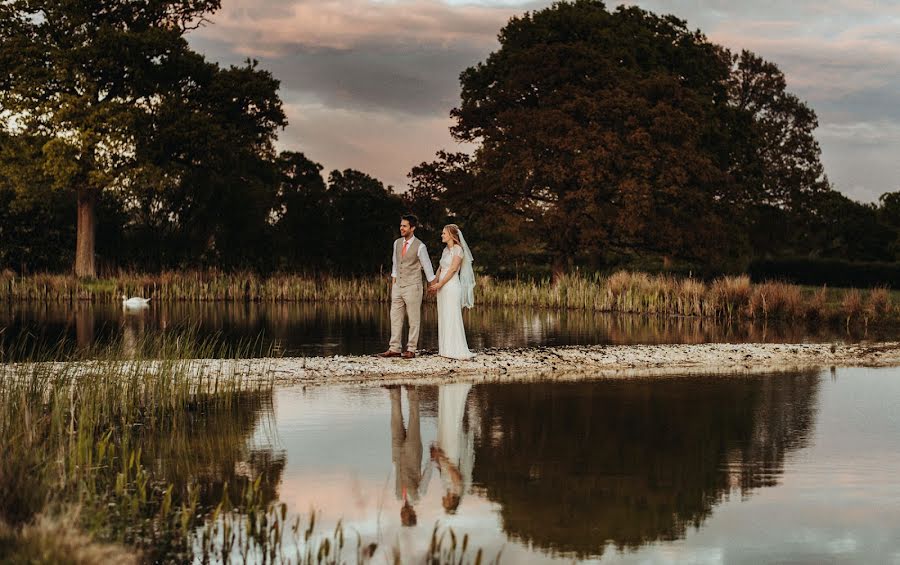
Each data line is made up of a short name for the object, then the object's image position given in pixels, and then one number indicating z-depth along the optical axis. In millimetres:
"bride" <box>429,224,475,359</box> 18312
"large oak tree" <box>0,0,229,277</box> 43562
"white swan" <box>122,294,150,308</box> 35031
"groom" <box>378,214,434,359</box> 17969
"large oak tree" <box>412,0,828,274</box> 40156
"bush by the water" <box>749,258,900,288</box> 43250
